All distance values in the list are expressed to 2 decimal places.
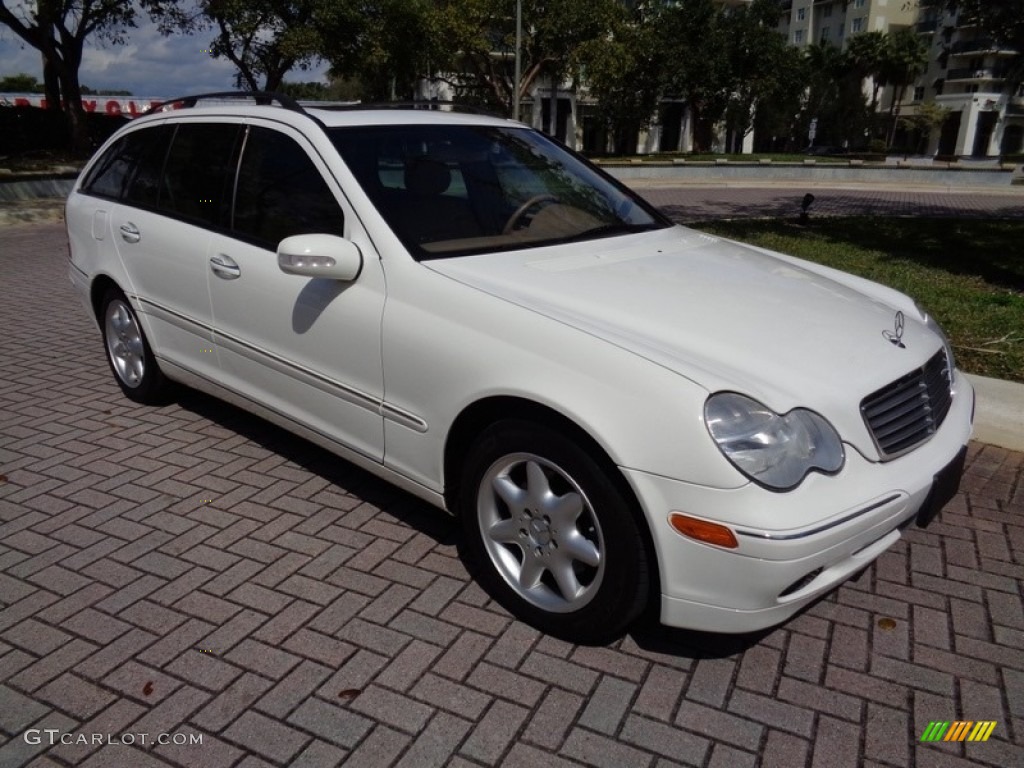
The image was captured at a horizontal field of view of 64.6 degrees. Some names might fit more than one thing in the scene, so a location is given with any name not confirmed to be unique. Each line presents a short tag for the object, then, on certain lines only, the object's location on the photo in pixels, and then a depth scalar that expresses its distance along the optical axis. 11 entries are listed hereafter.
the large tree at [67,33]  20.95
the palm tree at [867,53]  68.94
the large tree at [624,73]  31.45
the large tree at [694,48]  45.19
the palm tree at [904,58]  68.94
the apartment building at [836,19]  74.88
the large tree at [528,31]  30.45
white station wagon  2.37
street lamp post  27.77
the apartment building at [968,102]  74.31
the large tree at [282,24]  25.30
